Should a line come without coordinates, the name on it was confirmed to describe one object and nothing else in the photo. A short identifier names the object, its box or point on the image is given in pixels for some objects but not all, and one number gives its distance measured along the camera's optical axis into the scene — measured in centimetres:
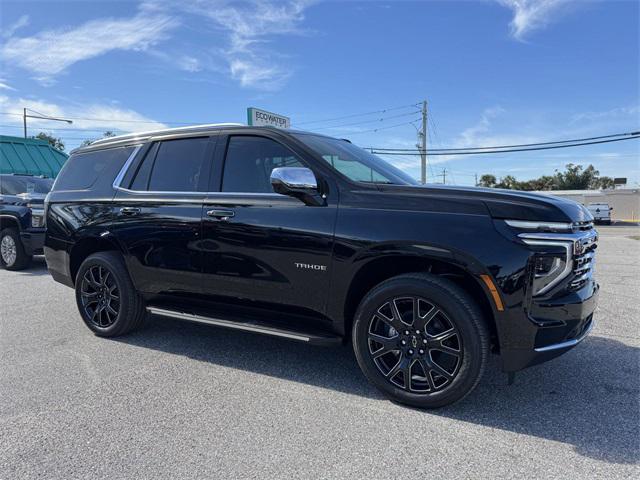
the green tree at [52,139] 5694
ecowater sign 1642
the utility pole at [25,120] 3171
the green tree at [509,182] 7025
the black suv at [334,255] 282
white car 3650
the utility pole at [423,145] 3641
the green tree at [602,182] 7771
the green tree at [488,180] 7271
